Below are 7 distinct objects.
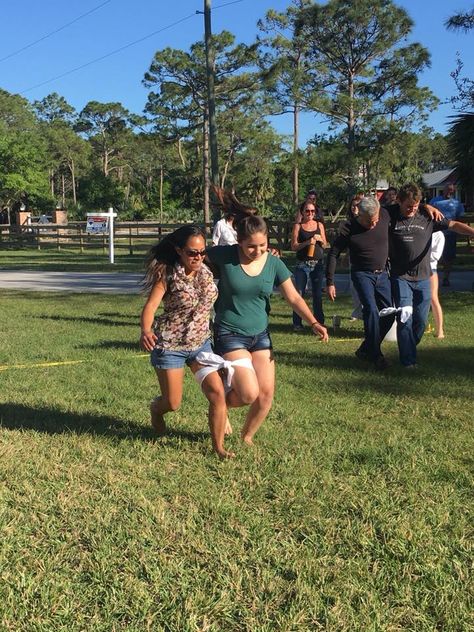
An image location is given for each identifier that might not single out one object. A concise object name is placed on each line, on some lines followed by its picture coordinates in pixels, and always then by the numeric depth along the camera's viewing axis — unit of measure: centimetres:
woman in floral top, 423
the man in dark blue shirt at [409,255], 682
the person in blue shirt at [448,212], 1091
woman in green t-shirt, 431
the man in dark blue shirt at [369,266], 686
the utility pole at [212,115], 2244
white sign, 2973
